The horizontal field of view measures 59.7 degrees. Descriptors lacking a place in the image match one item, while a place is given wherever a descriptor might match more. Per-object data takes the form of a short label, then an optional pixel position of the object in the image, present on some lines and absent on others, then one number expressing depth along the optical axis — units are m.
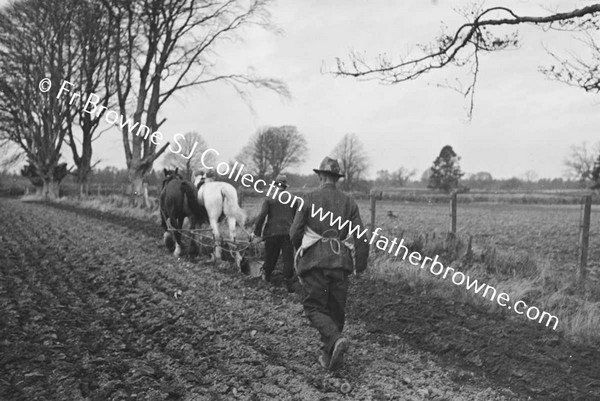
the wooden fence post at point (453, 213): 9.72
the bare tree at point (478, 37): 6.11
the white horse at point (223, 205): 9.72
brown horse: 10.23
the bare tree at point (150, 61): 20.56
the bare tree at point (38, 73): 27.48
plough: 8.34
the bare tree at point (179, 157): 38.56
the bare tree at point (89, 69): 24.91
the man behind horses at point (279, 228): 7.48
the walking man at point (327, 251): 4.66
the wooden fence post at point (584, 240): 7.77
